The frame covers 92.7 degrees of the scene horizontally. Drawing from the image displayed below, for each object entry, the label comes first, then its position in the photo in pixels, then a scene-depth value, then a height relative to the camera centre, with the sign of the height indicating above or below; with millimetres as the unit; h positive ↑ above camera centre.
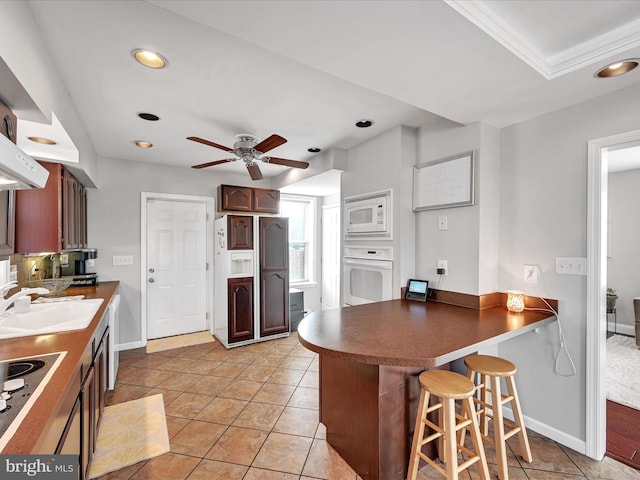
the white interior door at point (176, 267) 4180 -416
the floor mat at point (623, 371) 2557 -1317
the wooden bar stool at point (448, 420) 1459 -918
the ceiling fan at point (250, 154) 2801 +782
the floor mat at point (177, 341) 3922 -1398
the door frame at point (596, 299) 1893 -378
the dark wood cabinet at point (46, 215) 2109 +161
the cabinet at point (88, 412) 1264 -872
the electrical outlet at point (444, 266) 2529 -229
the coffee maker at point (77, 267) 3213 -318
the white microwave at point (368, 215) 2822 +227
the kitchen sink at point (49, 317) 1530 -480
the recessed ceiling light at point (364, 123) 2688 +1031
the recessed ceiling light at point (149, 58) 1706 +1036
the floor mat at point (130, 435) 1931 -1405
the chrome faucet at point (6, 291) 1696 -350
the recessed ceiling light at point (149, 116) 2543 +1028
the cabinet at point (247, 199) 4105 +537
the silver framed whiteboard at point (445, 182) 2361 +465
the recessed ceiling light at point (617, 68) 1561 +902
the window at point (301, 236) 5367 +28
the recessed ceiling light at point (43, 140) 2048 +669
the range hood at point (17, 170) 1042 +260
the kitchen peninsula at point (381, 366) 1432 -692
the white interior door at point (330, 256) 5223 -308
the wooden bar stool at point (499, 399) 1696 -957
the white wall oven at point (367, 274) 2820 -358
